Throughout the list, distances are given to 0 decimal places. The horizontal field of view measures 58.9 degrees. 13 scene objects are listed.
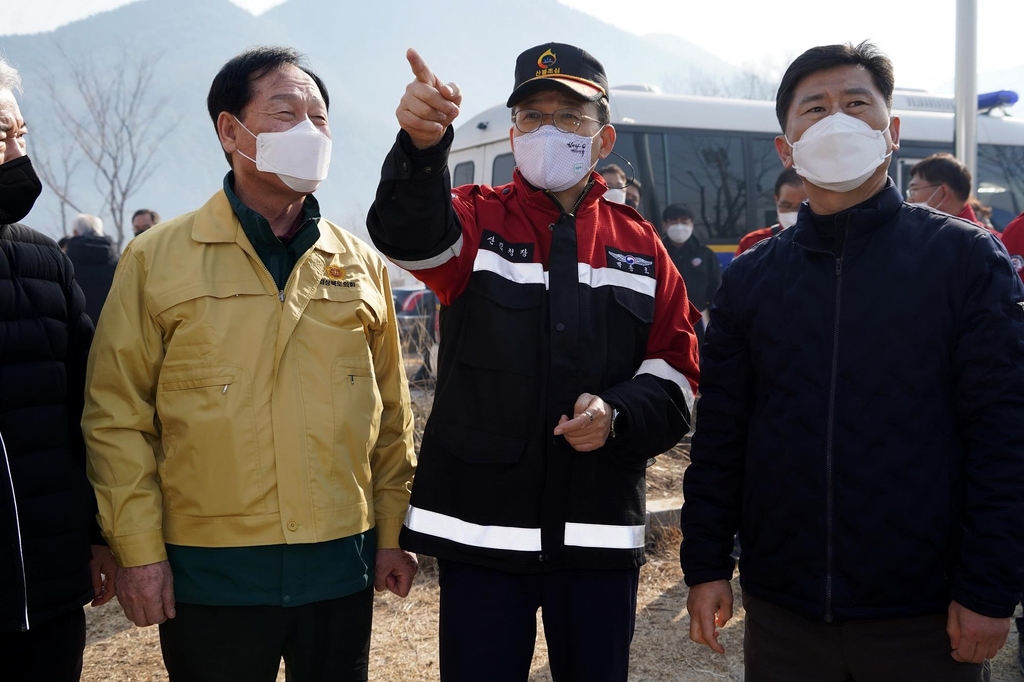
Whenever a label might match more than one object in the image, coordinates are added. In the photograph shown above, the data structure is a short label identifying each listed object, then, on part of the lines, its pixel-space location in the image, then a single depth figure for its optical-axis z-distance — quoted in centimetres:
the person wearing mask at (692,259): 819
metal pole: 848
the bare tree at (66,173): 2083
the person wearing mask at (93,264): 654
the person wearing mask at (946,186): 527
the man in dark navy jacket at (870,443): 205
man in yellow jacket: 238
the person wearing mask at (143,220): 906
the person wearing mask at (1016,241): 461
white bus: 1041
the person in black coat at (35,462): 219
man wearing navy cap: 235
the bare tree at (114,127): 2340
